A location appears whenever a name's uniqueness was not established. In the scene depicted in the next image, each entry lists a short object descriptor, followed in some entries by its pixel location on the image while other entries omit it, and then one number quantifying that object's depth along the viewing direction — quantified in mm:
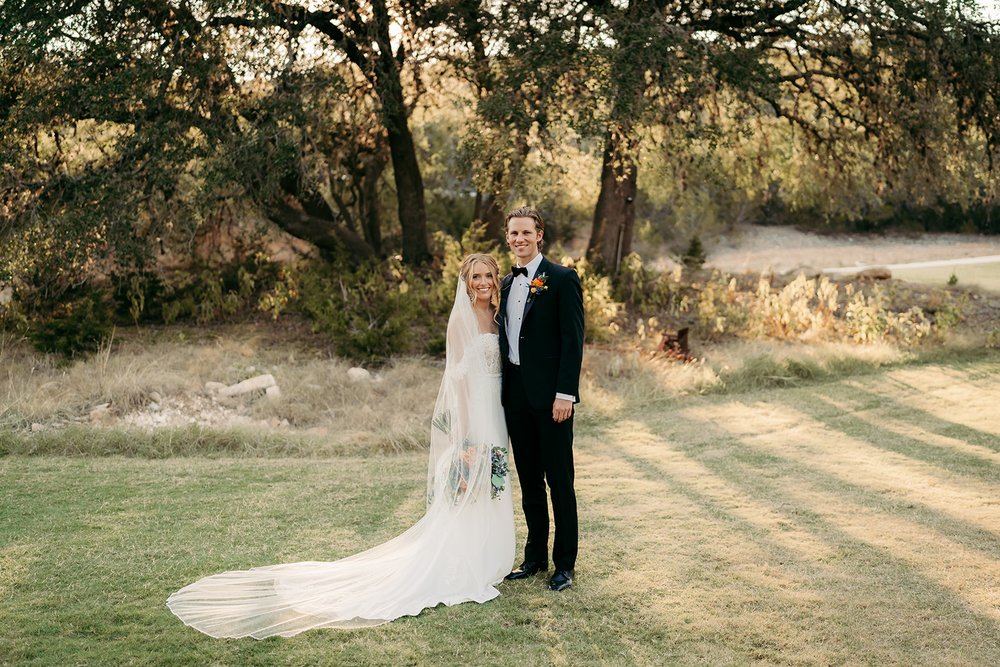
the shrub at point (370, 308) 10594
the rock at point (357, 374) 9638
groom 4246
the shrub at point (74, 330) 10039
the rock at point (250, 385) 8914
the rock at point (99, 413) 7992
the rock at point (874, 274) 16500
